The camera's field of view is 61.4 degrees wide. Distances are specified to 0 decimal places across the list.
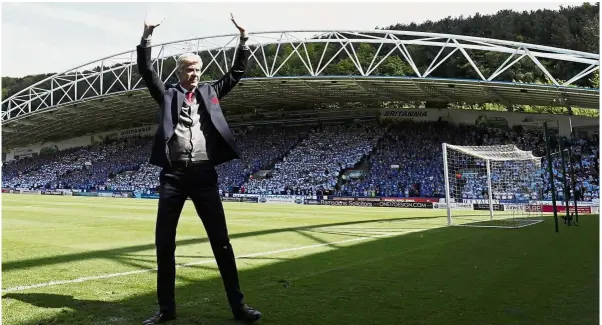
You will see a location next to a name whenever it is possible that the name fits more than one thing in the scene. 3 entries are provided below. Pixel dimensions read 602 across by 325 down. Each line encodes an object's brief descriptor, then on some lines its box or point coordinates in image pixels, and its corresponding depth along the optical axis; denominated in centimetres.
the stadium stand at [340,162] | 3322
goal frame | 1445
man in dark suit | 388
